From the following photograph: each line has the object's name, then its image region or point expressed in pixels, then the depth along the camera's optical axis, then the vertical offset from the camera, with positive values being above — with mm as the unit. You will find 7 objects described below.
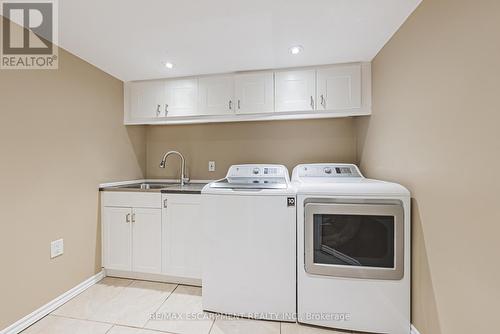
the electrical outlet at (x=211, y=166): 2695 +11
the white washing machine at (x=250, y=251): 1604 -624
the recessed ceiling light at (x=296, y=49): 1812 +976
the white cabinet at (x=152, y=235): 2043 -649
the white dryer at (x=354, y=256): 1443 -606
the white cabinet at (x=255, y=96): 2090 +723
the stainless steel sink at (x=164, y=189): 2058 -209
